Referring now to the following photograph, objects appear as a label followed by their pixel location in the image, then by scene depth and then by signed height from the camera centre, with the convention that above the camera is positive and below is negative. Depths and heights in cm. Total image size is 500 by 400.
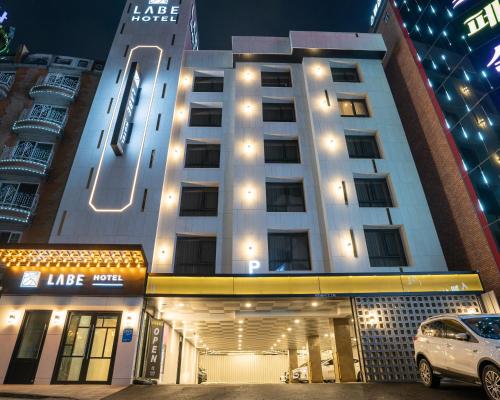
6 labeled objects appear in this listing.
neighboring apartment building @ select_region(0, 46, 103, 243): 1867 +1425
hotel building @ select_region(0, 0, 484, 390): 1463 +729
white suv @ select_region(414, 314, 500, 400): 756 +29
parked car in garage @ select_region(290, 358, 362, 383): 1872 -54
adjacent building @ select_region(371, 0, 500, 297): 1598 +1278
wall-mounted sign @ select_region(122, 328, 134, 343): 1412 +131
